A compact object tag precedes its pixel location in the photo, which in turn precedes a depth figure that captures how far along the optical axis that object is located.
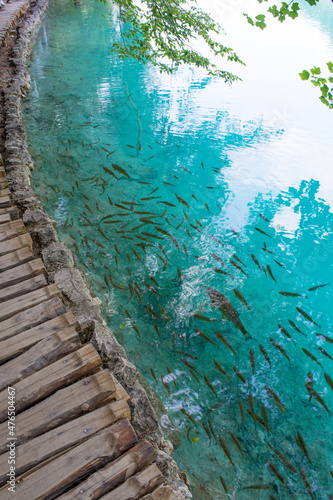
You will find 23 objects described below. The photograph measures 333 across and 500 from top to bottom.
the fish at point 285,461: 2.95
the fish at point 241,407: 3.17
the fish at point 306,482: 2.86
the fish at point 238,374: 3.39
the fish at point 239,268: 4.97
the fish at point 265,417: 3.09
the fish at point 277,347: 3.85
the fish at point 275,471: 2.80
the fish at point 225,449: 2.78
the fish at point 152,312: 4.11
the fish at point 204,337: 3.76
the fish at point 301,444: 3.00
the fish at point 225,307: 4.30
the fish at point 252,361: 3.72
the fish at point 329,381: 3.49
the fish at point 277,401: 3.48
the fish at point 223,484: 2.65
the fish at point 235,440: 2.86
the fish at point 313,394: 3.31
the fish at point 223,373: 3.38
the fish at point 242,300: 4.29
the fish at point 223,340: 3.84
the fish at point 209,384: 3.33
